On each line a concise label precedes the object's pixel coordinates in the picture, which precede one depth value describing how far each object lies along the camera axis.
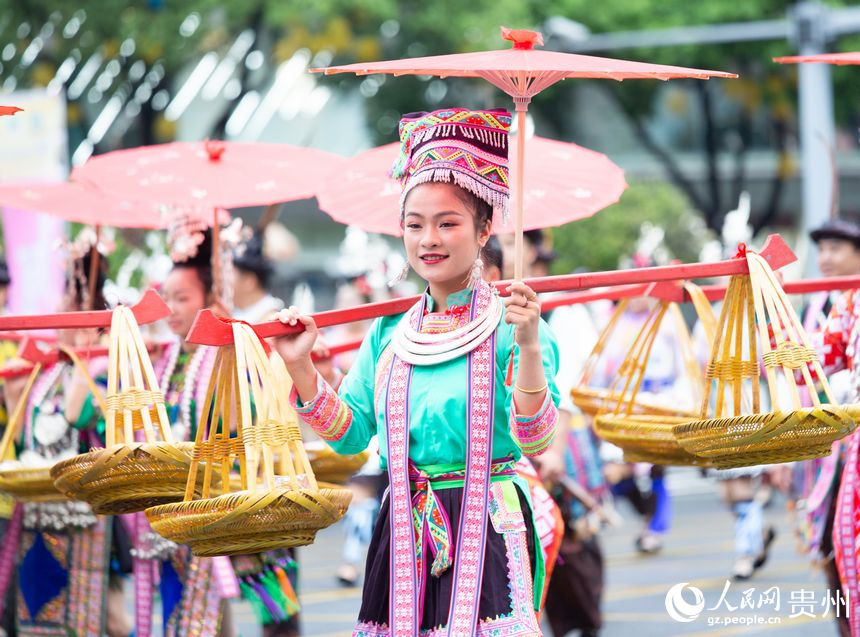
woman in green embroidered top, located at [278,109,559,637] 7.79
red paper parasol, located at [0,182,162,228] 12.24
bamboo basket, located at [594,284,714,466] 9.84
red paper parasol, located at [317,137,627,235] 10.74
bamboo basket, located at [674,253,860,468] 8.01
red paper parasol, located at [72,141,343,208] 11.41
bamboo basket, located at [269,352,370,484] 10.83
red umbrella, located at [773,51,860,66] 9.09
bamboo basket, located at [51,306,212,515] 8.30
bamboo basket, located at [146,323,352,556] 7.29
